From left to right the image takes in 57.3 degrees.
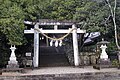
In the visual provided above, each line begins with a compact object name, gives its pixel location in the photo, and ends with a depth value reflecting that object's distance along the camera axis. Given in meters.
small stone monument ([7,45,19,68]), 6.67
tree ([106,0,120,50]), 7.27
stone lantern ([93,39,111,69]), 6.88
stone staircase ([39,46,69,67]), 8.60
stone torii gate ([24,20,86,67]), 7.65
